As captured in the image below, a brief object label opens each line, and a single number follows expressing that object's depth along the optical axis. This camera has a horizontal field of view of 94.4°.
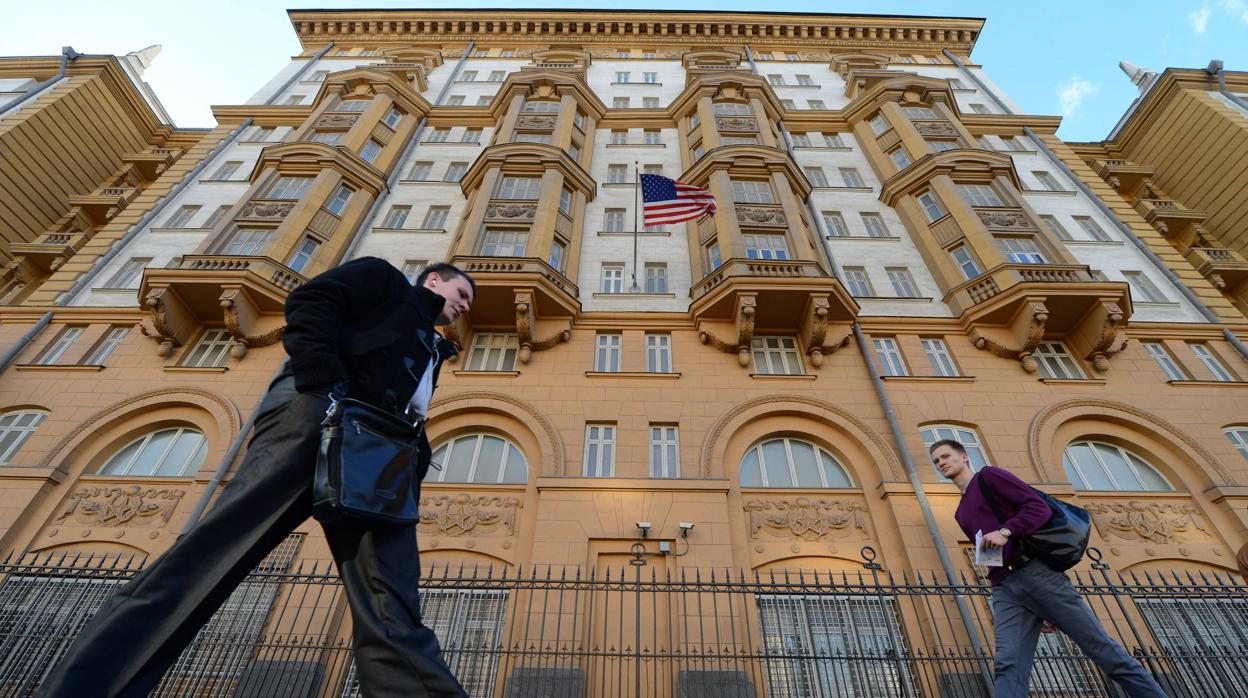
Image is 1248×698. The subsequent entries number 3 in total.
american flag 17.75
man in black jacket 2.82
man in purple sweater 5.38
